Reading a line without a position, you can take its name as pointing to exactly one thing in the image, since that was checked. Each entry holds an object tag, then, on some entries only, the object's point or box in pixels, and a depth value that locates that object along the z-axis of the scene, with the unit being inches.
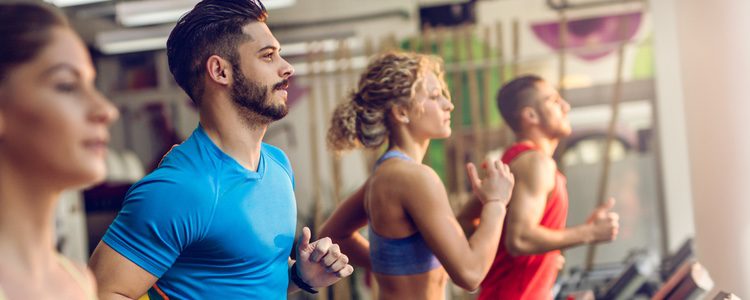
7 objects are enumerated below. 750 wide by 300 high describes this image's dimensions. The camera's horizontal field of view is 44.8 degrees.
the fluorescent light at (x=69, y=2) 253.4
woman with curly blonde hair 90.1
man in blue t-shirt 65.7
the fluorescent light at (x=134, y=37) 271.3
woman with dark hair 41.4
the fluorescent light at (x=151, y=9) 233.0
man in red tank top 111.3
